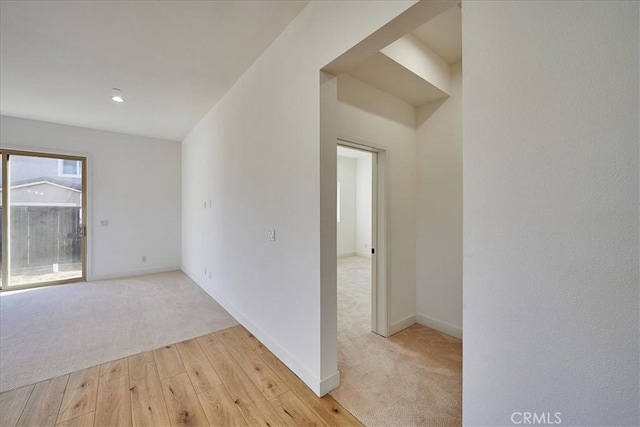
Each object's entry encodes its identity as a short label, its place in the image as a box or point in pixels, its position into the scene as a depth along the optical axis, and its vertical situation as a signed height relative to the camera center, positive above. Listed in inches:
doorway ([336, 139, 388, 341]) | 110.6 -22.4
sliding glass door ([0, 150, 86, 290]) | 165.2 -1.6
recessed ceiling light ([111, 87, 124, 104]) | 127.6 +61.9
